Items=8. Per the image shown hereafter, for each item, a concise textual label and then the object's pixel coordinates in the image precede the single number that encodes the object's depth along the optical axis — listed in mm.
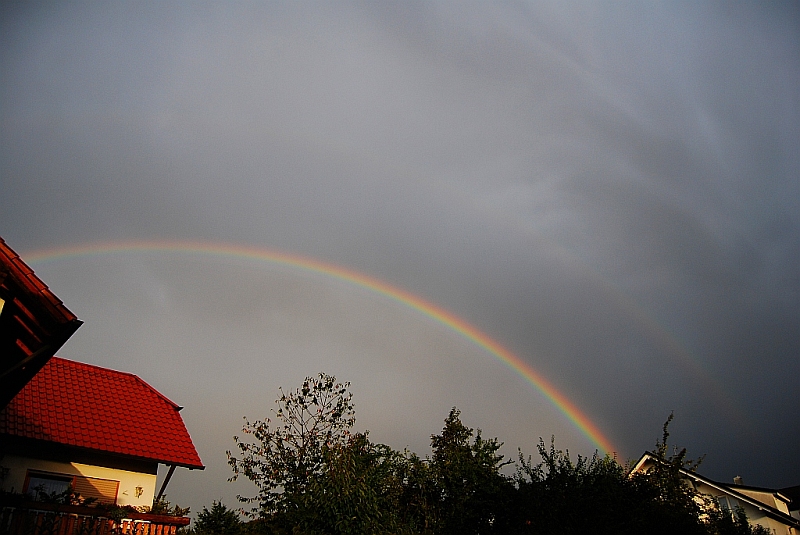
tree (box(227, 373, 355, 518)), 23625
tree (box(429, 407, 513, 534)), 17672
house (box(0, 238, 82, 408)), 8867
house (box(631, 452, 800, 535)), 33912
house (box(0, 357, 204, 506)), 17203
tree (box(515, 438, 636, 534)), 14484
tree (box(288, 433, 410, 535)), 18391
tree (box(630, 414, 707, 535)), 14517
